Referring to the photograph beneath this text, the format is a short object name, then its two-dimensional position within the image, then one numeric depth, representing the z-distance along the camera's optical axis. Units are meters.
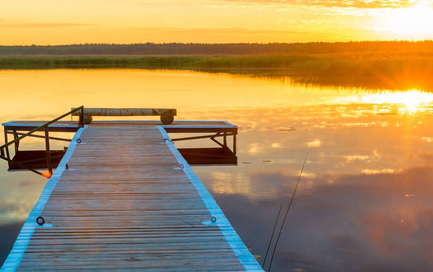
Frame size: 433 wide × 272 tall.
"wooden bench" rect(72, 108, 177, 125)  14.40
